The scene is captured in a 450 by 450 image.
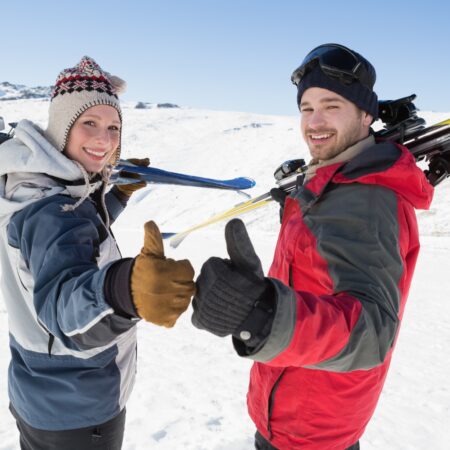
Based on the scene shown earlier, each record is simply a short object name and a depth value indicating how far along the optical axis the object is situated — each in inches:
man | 36.9
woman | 39.6
